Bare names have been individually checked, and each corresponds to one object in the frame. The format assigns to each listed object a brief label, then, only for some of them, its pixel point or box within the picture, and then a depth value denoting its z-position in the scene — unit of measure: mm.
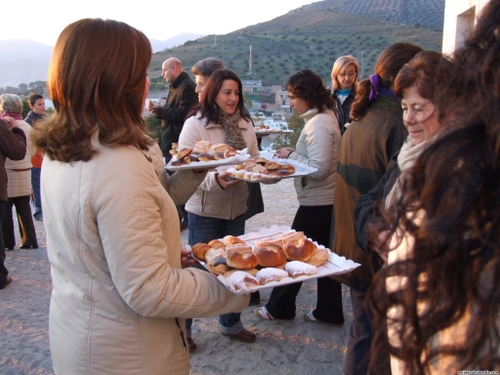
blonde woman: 5082
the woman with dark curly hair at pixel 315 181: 3609
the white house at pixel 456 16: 5016
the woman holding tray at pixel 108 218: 1442
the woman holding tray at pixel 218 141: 3438
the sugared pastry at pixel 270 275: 1967
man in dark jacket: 5914
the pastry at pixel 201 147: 3139
